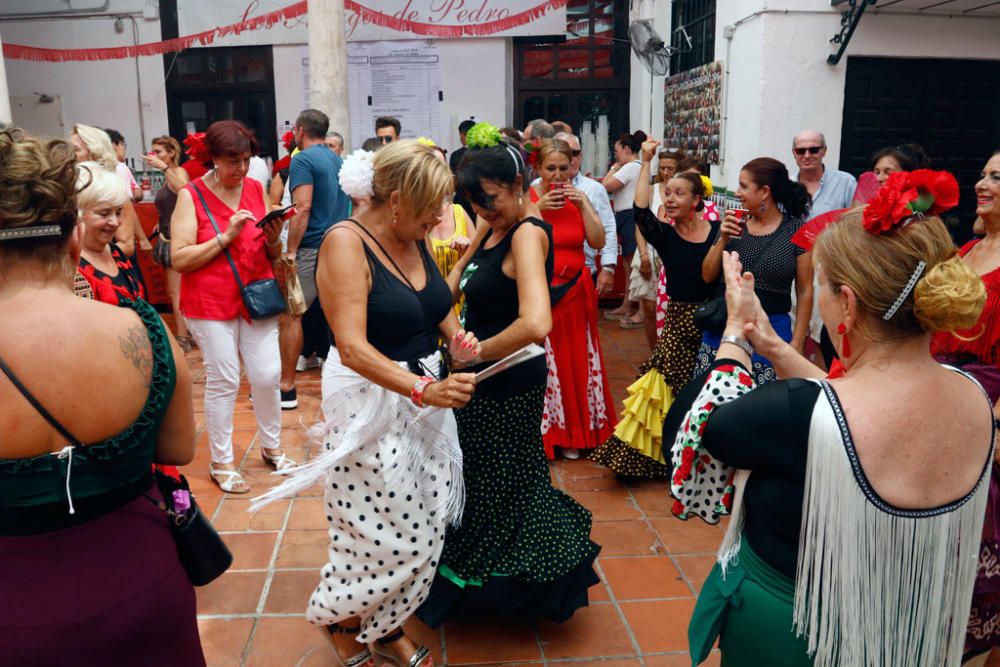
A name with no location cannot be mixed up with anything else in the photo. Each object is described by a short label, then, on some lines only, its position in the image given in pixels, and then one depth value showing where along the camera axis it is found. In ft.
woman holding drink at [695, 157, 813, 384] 13.05
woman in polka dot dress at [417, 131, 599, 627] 9.69
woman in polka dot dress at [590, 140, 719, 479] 14.12
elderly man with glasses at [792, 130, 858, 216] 17.49
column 27.04
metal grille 27.45
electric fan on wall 29.96
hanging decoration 35.14
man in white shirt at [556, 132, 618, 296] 18.26
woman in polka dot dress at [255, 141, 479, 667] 8.07
